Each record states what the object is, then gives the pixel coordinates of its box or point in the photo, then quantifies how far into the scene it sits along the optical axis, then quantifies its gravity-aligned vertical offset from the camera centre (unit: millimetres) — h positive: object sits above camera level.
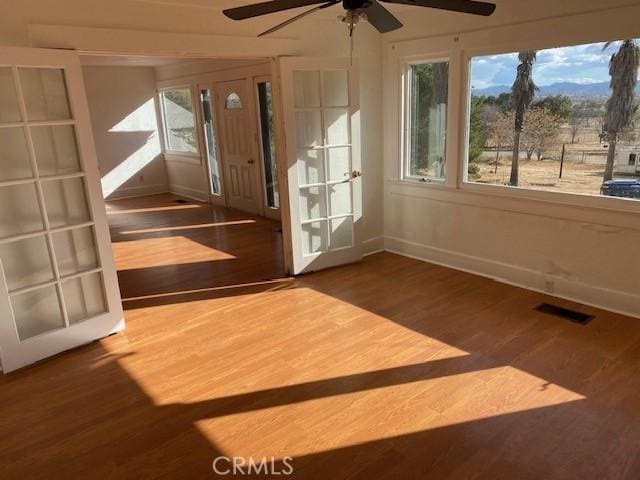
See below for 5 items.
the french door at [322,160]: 4426 -340
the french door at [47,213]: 3043 -513
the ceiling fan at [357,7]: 2096 +515
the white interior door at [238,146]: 7375 -272
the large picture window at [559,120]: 3533 -53
